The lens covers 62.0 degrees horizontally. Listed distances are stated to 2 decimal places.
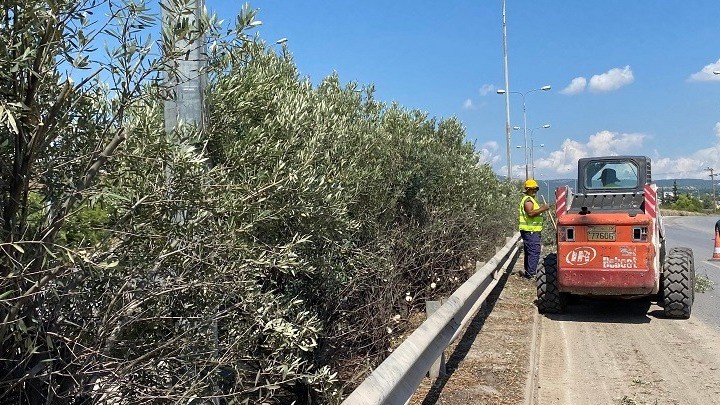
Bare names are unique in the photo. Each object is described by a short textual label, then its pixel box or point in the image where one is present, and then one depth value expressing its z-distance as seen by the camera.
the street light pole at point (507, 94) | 28.35
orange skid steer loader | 8.19
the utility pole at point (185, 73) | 2.40
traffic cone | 15.75
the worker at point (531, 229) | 11.47
